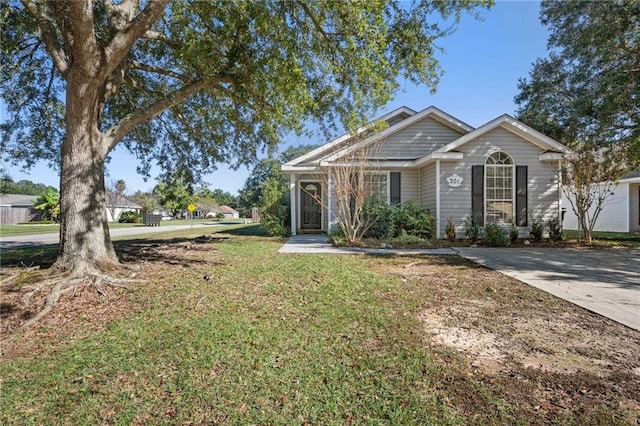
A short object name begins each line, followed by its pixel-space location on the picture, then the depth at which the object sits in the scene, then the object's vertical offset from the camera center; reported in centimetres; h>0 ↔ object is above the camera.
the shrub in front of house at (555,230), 1166 -51
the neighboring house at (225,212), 8469 +115
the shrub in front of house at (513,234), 1117 -63
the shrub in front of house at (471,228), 1136 -45
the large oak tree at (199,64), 578 +318
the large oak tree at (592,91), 1053 +450
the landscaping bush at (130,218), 3906 -21
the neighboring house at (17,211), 3619 +65
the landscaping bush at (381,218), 1206 -9
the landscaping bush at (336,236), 1095 -73
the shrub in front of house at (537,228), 1155 -45
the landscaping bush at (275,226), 1505 -46
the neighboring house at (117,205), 5006 +176
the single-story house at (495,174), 1170 +148
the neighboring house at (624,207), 1741 +42
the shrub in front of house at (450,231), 1160 -54
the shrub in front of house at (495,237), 1102 -72
